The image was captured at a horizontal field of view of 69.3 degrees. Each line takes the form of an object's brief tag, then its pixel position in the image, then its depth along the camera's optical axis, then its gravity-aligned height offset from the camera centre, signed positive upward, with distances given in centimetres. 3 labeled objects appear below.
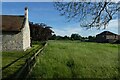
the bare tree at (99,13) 393 +123
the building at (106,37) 4123 +124
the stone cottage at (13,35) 1290 +57
